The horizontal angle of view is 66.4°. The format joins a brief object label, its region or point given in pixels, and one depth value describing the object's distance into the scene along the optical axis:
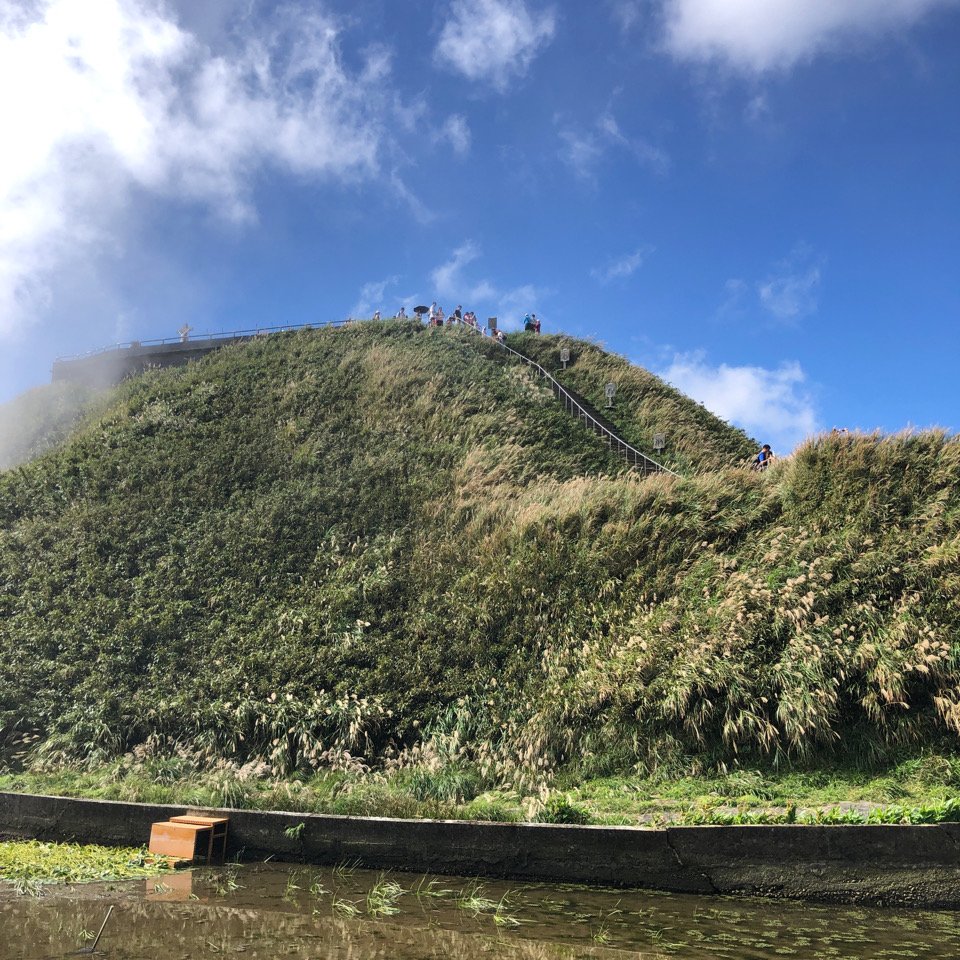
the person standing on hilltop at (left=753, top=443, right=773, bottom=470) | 18.88
